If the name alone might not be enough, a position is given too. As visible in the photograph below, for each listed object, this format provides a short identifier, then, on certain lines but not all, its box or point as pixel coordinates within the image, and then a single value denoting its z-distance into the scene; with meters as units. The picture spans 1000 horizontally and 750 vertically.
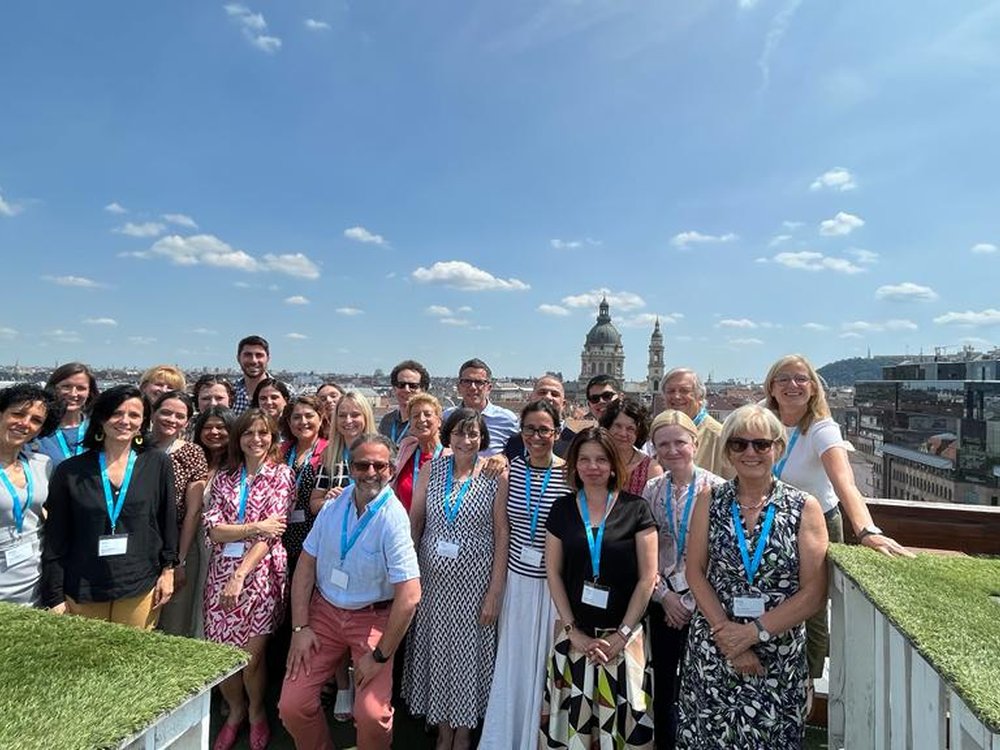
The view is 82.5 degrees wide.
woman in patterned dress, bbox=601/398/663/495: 2.94
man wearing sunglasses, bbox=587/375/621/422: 3.70
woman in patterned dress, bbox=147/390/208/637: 3.09
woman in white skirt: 2.65
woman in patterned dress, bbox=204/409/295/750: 2.88
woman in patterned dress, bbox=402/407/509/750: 2.79
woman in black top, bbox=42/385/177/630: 2.60
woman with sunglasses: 2.08
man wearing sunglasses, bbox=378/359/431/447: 4.05
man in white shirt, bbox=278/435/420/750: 2.60
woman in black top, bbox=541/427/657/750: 2.39
